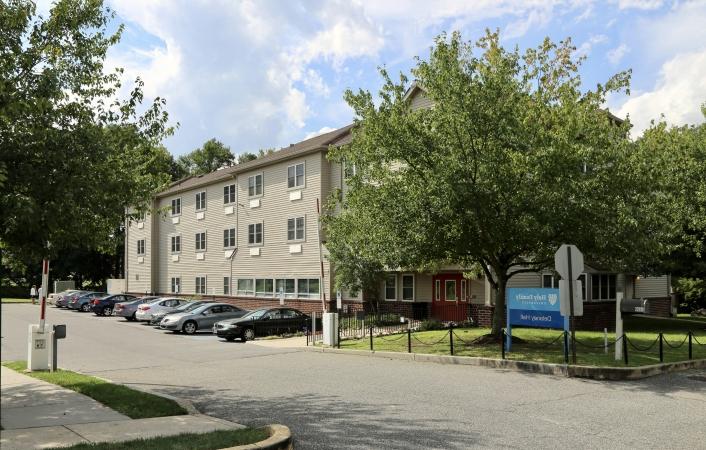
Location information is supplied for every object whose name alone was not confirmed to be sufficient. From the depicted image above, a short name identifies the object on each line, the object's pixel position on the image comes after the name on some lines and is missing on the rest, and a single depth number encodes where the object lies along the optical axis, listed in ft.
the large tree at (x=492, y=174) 51.29
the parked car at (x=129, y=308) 116.16
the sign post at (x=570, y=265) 46.66
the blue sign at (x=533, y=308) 53.21
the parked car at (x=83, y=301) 146.38
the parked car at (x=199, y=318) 89.15
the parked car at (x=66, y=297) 154.03
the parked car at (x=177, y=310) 96.64
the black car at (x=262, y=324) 79.20
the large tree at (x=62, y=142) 29.04
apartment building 91.09
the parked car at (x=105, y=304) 131.85
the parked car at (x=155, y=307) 106.52
